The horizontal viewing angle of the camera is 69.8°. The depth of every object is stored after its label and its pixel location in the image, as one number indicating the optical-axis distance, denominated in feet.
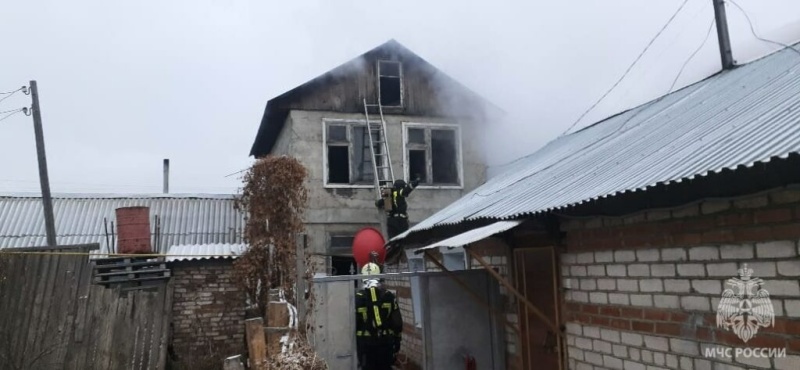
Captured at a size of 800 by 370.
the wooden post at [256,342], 15.61
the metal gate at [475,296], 22.83
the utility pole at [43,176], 41.86
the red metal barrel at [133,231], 37.04
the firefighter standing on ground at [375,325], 25.16
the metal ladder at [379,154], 45.93
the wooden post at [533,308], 18.09
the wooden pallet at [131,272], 34.06
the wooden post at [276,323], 16.49
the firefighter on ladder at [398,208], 40.83
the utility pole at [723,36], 24.63
